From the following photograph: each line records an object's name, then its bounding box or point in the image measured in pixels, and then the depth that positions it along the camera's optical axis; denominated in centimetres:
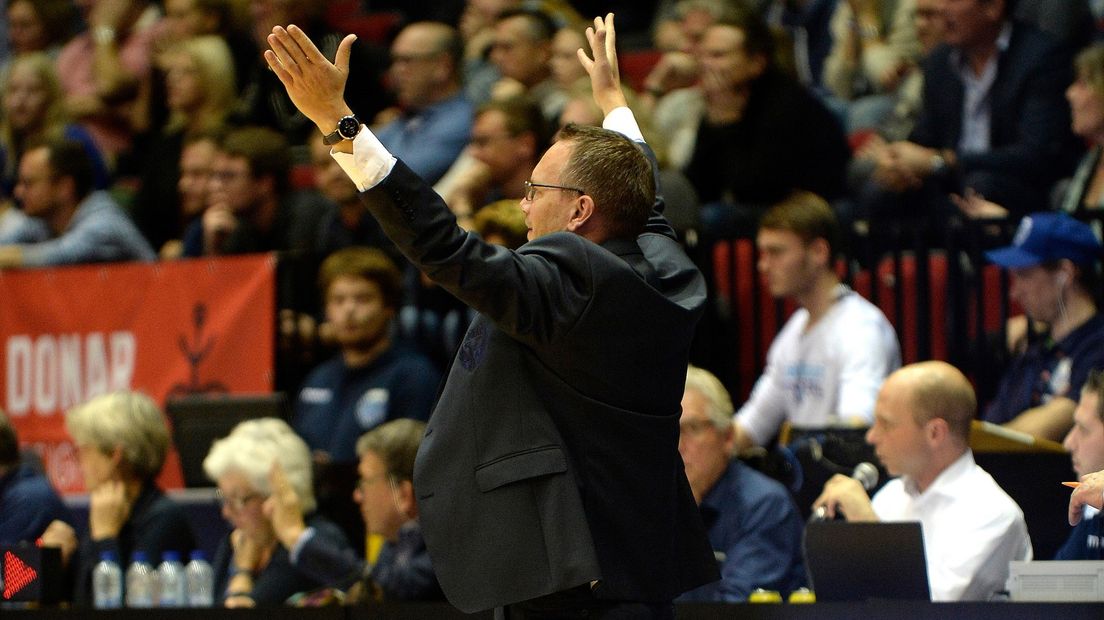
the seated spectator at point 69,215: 1775
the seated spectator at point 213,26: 2078
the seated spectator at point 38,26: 2337
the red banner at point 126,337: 1596
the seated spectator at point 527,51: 1716
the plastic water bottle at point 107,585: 1282
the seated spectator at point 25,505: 1364
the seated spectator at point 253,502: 1310
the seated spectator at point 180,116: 1922
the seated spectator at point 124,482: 1345
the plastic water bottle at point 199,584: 1287
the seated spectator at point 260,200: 1703
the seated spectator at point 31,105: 2097
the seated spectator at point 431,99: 1705
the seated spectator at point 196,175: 1803
